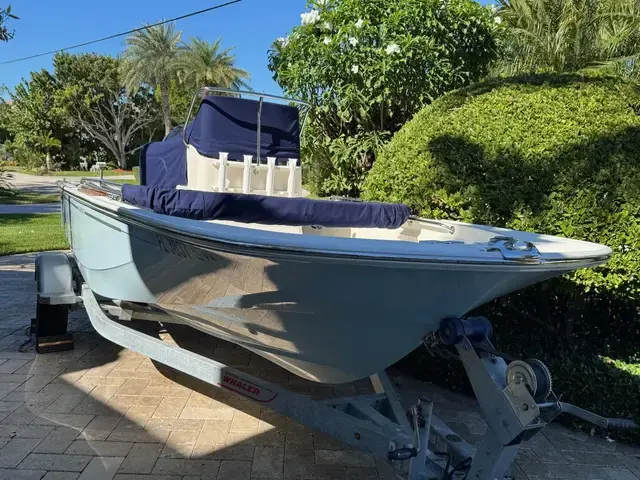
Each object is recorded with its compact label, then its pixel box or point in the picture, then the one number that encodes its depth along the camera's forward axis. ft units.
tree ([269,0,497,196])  21.88
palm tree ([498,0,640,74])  35.58
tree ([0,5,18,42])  20.56
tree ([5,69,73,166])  125.90
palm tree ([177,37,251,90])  100.89
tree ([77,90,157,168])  128.88
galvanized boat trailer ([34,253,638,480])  6.86
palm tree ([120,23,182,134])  97.57
